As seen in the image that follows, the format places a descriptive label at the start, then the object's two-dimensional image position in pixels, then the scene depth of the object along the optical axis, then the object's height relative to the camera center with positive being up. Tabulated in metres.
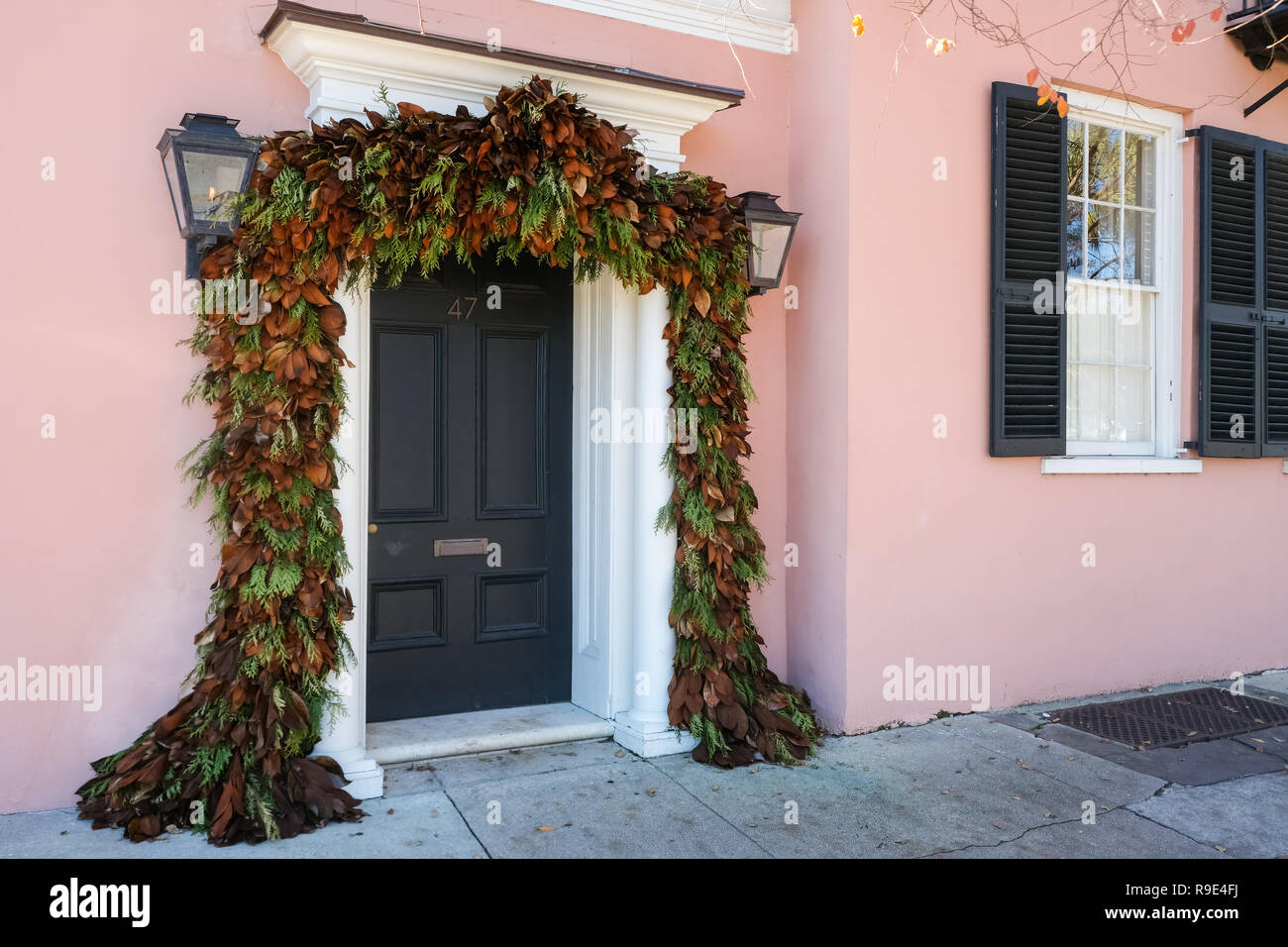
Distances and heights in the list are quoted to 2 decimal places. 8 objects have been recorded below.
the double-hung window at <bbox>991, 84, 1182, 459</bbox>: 5.29 +1.09
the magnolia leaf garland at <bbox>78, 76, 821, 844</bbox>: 3.55 +0.33
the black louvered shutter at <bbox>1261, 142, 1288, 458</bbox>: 6.21 +1.11
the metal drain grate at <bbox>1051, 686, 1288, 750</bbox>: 4.96 -1.36
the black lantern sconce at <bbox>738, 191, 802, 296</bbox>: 4.63 +1.11
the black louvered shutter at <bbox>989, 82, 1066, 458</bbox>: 5.24 +1.03
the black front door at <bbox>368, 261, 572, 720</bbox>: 4.55 -0.13
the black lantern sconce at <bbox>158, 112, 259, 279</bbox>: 3.46 +1.05
